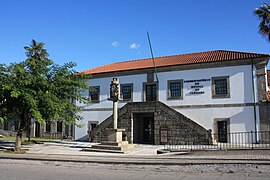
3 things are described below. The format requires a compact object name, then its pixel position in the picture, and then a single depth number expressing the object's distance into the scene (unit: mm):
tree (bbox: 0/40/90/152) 15266
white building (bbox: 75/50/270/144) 21469
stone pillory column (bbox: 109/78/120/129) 18086
